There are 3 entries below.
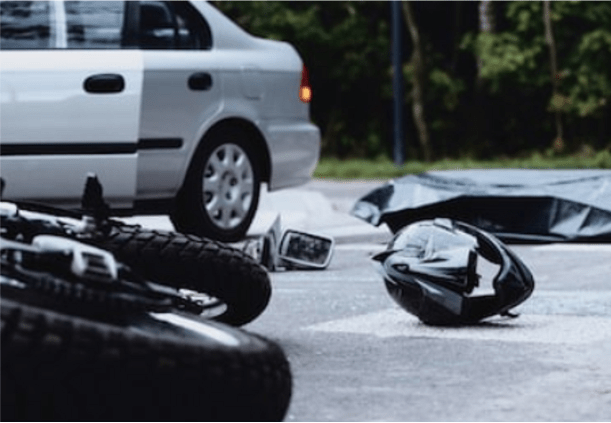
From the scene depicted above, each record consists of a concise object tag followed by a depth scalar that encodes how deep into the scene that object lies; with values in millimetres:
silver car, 10289
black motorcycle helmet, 6492
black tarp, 10727
